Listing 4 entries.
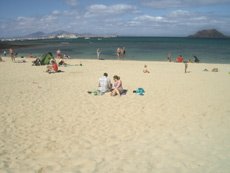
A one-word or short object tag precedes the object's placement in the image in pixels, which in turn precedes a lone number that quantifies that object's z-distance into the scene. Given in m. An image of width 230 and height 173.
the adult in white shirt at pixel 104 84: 8.57
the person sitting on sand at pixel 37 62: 17.14
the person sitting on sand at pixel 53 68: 13.66
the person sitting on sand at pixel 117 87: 8.27
